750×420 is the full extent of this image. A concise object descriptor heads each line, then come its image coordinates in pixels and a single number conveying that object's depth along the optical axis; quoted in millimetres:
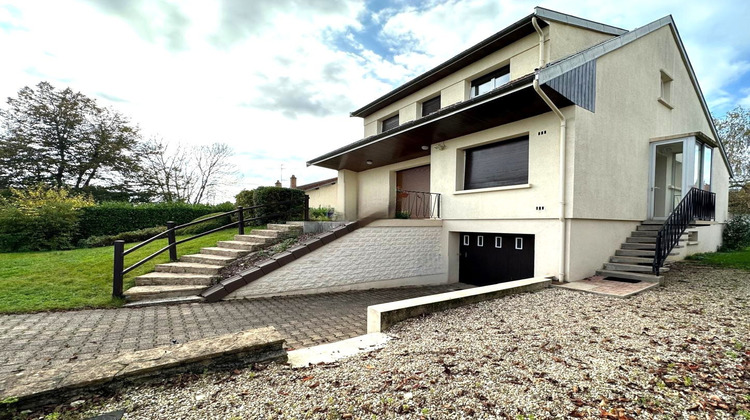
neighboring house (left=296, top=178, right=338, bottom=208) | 17734
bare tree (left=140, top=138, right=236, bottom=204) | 25078
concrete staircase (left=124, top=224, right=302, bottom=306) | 6125
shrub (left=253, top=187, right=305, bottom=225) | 10297
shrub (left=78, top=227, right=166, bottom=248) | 11969
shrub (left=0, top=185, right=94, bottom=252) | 10719
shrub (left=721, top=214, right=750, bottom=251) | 13447
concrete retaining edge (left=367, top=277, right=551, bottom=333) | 4430
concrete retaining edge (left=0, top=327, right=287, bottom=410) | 2193
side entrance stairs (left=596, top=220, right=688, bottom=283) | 6949
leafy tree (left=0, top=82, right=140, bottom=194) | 21375
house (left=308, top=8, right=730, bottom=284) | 6922
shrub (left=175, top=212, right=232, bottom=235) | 12281
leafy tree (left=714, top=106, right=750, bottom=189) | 20344
